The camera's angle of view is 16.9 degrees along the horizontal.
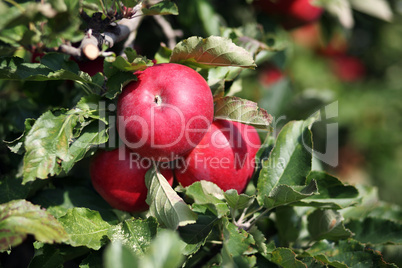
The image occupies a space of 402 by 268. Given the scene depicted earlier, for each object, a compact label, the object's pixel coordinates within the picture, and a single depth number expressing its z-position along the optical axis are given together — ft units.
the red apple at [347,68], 6.78
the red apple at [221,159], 3.51
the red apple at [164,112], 3.37
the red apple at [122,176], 3.50
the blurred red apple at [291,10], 4.31
